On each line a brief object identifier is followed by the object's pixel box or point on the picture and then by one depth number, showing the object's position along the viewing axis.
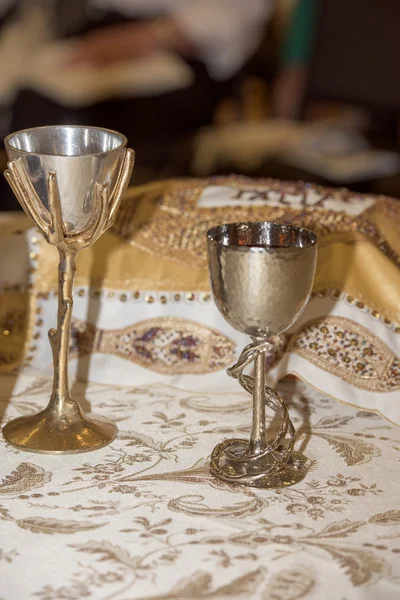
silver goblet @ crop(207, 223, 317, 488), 0.79
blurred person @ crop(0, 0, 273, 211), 2.42
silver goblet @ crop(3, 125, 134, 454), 0.83
